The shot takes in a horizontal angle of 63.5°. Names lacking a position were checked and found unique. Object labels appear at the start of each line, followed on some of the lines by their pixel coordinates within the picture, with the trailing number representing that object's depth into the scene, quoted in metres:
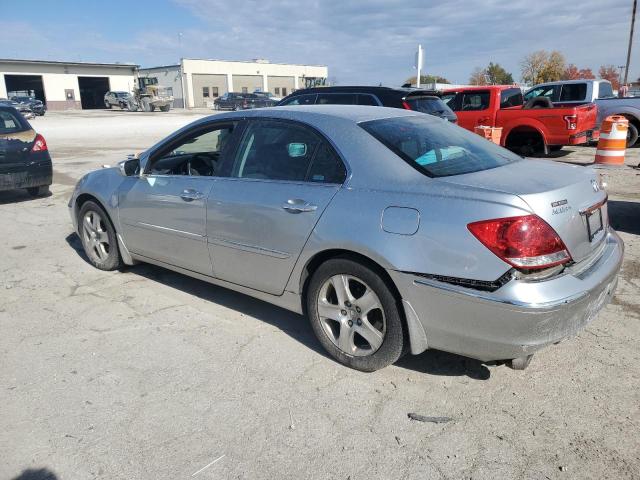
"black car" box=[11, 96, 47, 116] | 41.46
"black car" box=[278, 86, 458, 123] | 8.41
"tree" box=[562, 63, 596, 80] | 66.74
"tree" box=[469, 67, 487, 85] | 70.69
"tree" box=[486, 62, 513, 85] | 68.75
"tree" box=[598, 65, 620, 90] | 72.57
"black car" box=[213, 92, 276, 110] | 44.85
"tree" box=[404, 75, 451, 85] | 74.56
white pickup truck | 14.15
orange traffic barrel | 10.59
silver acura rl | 2.62
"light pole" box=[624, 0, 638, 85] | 39.99
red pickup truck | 11.46
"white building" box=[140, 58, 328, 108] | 67.69
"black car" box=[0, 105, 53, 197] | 8.07
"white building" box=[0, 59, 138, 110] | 55.81
